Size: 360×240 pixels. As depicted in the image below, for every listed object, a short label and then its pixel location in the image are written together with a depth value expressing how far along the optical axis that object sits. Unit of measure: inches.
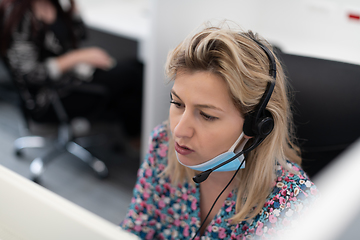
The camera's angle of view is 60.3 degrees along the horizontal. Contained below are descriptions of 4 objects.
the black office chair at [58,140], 67.6
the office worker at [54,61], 64.7
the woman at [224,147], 25.7
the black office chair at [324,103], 33.0
